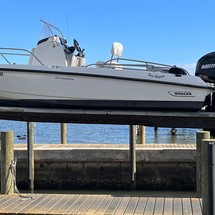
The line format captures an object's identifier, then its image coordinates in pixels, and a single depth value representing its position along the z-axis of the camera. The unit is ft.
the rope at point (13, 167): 20.47
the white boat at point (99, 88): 19.47
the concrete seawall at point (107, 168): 31.96
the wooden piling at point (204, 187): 15.66
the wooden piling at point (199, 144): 20.25
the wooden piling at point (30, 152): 30.66
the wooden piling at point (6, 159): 20.54
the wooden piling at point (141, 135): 39.58
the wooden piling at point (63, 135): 40.33
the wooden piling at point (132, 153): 29.43
